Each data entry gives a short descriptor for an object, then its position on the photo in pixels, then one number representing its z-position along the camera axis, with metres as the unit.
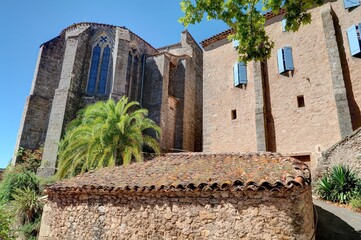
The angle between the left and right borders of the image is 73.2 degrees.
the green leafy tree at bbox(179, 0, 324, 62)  6.55
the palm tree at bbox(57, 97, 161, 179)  11.40
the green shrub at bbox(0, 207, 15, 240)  5.93
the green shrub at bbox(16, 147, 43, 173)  16.77
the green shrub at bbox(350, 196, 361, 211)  8.92
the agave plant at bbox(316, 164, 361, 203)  9.80
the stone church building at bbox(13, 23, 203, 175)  18.95
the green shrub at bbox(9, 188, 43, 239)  9.84
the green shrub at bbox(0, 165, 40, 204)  12.34
